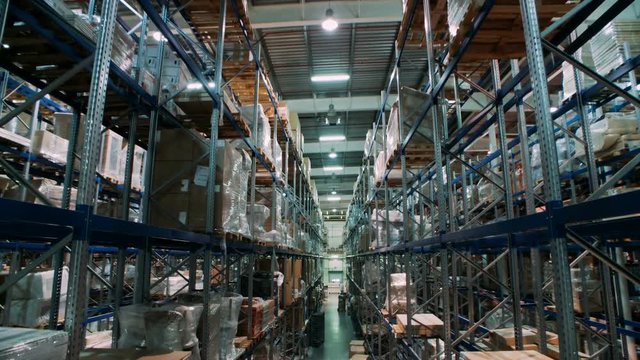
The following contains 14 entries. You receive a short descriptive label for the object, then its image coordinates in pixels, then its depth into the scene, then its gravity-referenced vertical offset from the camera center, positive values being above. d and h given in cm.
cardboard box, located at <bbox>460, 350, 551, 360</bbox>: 291 -84
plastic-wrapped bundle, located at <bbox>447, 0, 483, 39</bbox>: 286 +199
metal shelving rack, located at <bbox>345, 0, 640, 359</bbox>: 186 +47
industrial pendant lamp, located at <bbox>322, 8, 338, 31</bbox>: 829 +502
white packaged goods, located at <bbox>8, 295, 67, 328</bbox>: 484 -86
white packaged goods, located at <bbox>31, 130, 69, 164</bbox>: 563 +155
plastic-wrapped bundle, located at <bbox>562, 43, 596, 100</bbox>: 496 +228
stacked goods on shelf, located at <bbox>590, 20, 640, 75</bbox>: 502 +281
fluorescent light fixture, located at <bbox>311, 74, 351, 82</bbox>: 1191 +545
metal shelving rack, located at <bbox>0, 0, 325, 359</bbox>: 193 +110
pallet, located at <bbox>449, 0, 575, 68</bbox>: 280 +179
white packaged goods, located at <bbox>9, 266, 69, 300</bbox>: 501 -53
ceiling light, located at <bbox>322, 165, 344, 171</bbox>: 2320 +500
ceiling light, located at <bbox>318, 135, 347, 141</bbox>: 1747 +519
